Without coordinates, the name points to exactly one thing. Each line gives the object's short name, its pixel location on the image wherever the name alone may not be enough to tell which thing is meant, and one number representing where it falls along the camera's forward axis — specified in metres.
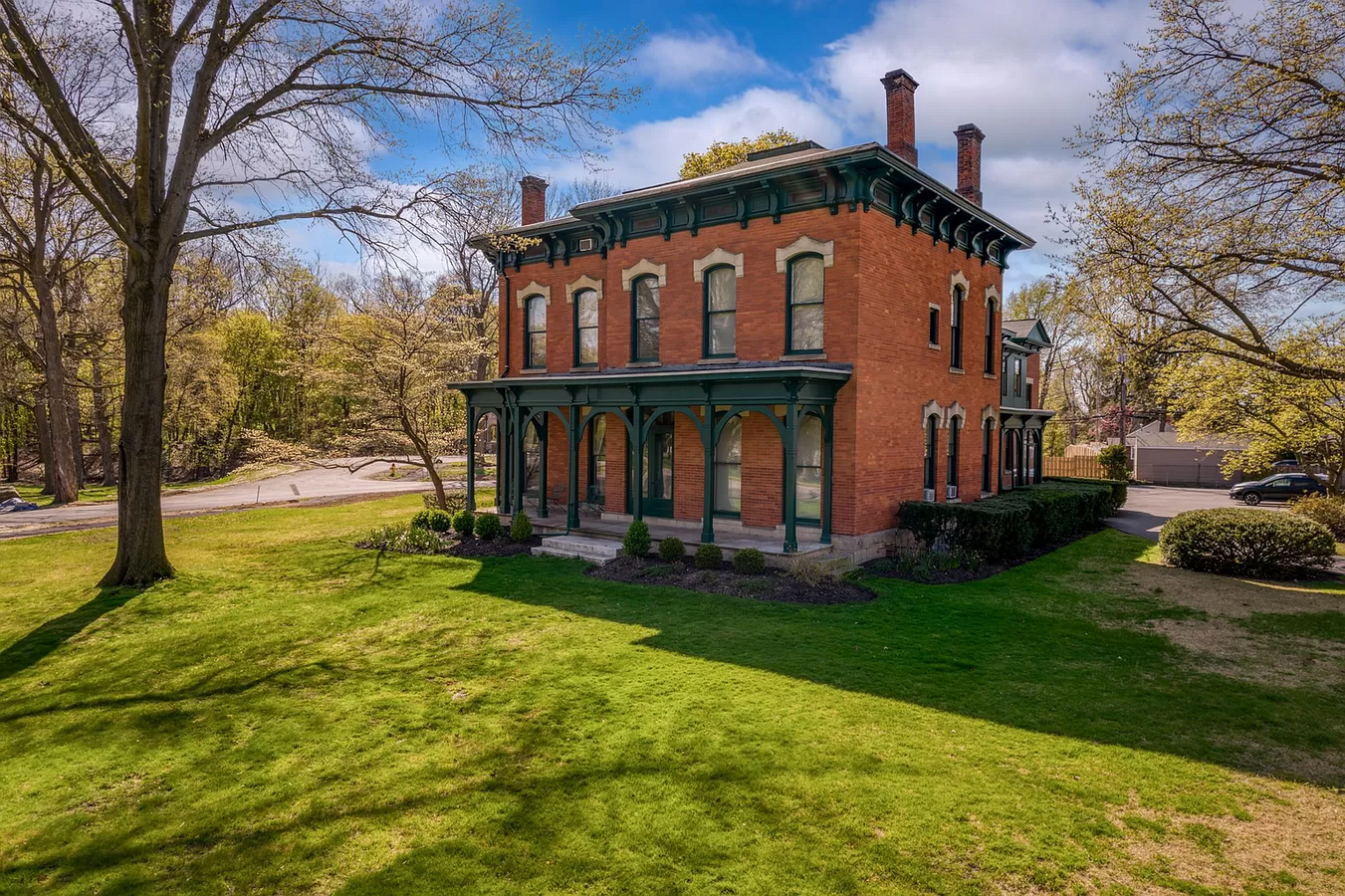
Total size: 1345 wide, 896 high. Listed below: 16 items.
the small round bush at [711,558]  14.29
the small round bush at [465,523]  18.11
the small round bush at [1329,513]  20.00
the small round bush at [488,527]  17.84
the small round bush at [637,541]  15.28
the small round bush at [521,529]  17.61
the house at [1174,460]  42.34
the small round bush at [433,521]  18.67
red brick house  14.89
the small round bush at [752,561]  13.77
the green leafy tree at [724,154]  30.41
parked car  32.09
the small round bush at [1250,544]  14.77
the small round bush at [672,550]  14.91
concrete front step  15.70
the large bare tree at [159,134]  12.24
